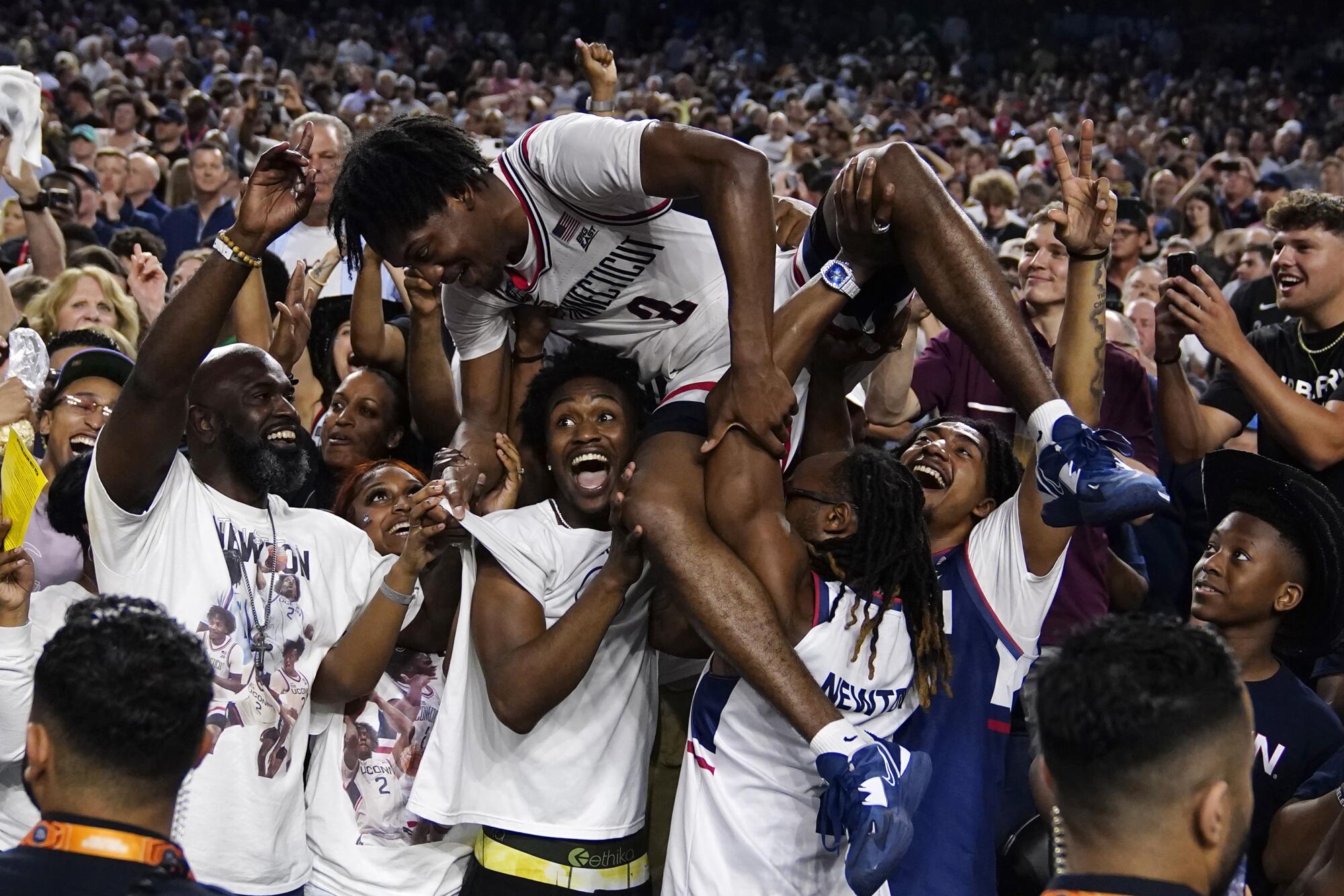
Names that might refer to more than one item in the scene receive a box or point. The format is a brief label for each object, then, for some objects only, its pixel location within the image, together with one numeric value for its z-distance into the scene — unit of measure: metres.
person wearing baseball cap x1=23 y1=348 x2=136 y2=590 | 3.59
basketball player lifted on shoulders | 2.76
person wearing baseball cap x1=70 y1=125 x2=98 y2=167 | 9.19
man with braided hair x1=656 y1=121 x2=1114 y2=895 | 2.86
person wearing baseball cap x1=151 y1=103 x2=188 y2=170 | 10.02
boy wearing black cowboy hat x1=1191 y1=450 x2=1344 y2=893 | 3.13
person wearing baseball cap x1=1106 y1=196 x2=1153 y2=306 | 6.97
